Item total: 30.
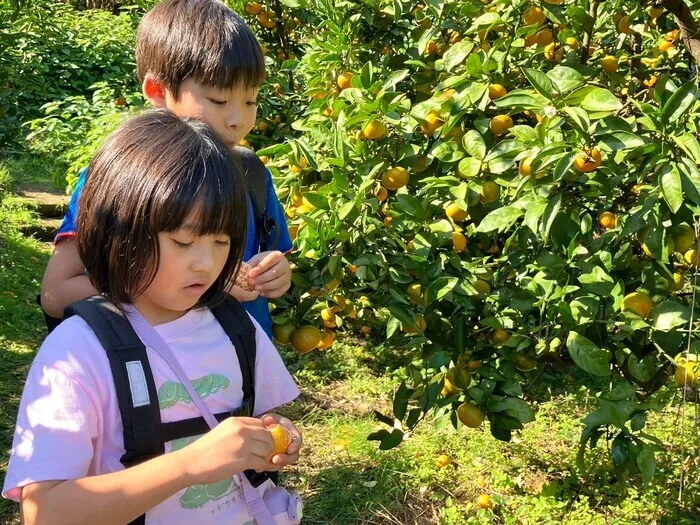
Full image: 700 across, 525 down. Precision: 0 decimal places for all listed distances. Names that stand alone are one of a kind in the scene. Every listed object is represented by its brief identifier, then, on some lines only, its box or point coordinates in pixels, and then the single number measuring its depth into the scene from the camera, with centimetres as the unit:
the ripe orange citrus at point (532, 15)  185
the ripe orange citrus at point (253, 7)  307
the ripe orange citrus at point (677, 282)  157
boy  132
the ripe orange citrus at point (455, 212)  163
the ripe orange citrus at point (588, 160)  132
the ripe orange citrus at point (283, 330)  159
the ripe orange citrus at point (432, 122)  173
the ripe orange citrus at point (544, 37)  199
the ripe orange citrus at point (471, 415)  176
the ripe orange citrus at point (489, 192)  165
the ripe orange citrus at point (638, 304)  150
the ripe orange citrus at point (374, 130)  169
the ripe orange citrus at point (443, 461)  269
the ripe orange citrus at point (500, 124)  170
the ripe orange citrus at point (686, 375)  147
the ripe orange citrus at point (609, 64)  205
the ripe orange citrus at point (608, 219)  169
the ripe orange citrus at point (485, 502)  244
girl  92
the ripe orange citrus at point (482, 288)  169
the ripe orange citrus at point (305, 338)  158
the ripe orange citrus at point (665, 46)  225
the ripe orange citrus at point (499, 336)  175
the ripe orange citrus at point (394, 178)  173
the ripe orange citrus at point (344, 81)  205
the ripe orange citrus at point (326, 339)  180
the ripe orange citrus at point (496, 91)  171
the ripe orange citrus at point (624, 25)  220
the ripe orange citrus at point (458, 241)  169
